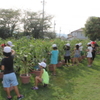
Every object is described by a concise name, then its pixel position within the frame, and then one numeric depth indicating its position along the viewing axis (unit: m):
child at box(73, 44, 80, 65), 7.88
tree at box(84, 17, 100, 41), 25.38
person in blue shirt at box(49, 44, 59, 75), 5.83
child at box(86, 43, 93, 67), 7.74
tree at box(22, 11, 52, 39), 29.50
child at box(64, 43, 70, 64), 7.56
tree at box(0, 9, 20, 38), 26.96
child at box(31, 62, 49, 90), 4.30
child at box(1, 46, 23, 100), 3.28
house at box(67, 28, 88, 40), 56.47
